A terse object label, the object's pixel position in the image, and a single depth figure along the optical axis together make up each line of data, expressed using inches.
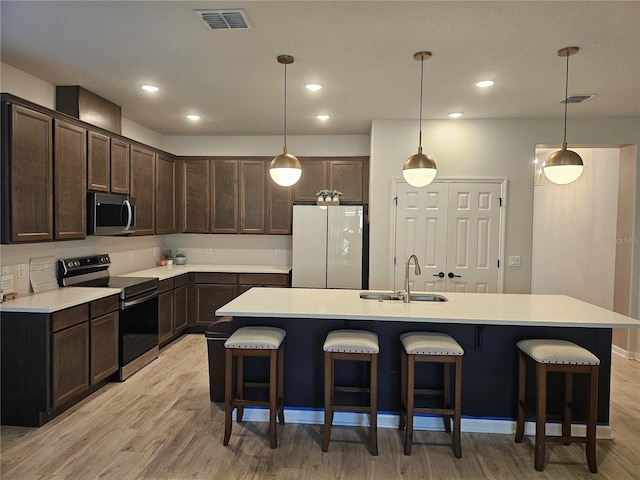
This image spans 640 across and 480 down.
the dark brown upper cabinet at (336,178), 224.7
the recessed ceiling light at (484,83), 142.2
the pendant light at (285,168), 123.7
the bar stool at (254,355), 110.7
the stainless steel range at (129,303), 155.9
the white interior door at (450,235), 194.2
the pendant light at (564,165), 118.6
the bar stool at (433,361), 107.7
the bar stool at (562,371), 102.1
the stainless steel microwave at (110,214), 154.3
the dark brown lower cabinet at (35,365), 118.9
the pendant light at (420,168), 122.1
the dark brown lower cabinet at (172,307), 190.5
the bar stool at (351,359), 109.0
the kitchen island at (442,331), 114.7
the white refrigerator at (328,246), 207.5
